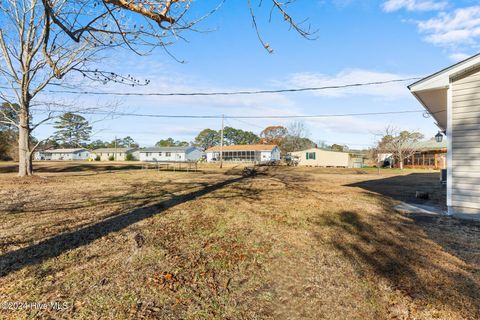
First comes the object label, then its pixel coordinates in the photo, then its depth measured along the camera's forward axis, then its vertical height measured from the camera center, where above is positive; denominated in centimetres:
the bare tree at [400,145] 3271 +158
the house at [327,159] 3697 -45
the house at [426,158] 3135 -28
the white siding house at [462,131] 575 +60
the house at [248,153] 4637 +65
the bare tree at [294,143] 5322 +294
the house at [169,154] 5428 +65
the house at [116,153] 6384 +102
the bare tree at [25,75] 1116 +381
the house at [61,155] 6700 +57
